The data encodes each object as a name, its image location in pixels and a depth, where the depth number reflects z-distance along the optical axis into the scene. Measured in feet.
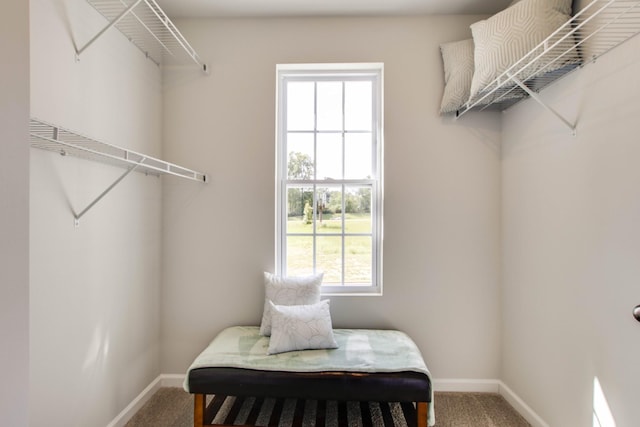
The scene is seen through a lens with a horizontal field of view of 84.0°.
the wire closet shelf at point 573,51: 4.94
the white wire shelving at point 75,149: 4.19
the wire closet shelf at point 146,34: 6.06
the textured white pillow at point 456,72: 7.70
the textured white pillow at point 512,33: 5.80
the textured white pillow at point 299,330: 7.02
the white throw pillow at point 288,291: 7.89
